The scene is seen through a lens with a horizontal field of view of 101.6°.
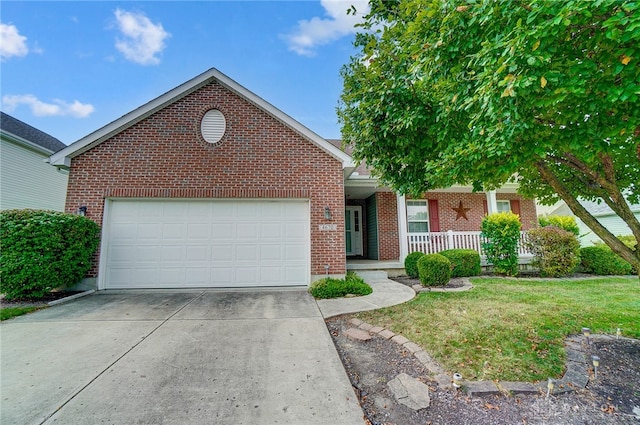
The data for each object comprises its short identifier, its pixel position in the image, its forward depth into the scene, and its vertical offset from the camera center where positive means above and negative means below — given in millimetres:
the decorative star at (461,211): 10992 +1244
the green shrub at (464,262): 8250 -668
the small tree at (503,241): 8297 -19
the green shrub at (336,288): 6040 -1105
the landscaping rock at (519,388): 2504 -1423
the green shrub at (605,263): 8750 -773
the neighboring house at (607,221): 14925 +1104
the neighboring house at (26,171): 10047 +3034
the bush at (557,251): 8141 -339
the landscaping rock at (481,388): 2479 -1421
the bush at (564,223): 8797 +590
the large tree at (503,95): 2150 +1452
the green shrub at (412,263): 8398 -714
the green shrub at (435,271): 6922 -796
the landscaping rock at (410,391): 2395 -1463
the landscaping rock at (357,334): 3772 -1380
